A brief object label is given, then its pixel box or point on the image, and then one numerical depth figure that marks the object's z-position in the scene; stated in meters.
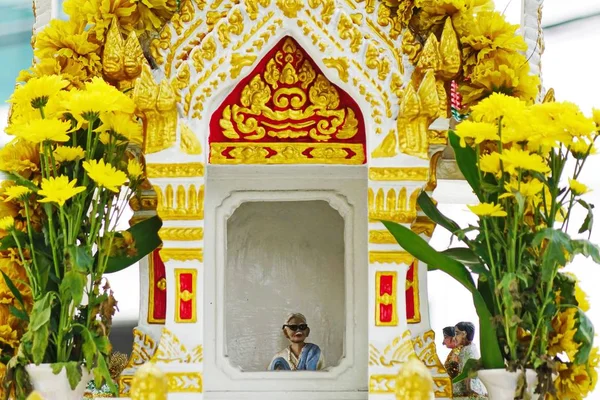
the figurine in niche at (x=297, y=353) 4.73
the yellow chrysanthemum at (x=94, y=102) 4.26
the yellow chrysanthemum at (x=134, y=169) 4.43
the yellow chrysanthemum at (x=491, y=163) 4.25
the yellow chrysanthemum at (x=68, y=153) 4.32
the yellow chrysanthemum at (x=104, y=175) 4.24
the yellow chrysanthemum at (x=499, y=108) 4.25
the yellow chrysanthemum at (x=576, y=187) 4.18
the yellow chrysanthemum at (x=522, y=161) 4.15
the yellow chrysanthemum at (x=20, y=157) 4.38
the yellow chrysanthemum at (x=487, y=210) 4.17
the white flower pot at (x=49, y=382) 4.16
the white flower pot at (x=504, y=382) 4.18
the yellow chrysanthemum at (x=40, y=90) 4.33
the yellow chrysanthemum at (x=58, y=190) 4.16
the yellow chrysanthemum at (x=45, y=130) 4.21
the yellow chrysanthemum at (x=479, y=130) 4.22
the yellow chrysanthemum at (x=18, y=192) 4.24
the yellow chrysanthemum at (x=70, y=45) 4.59
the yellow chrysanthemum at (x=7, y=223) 4.27
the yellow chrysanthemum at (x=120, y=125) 4.34
